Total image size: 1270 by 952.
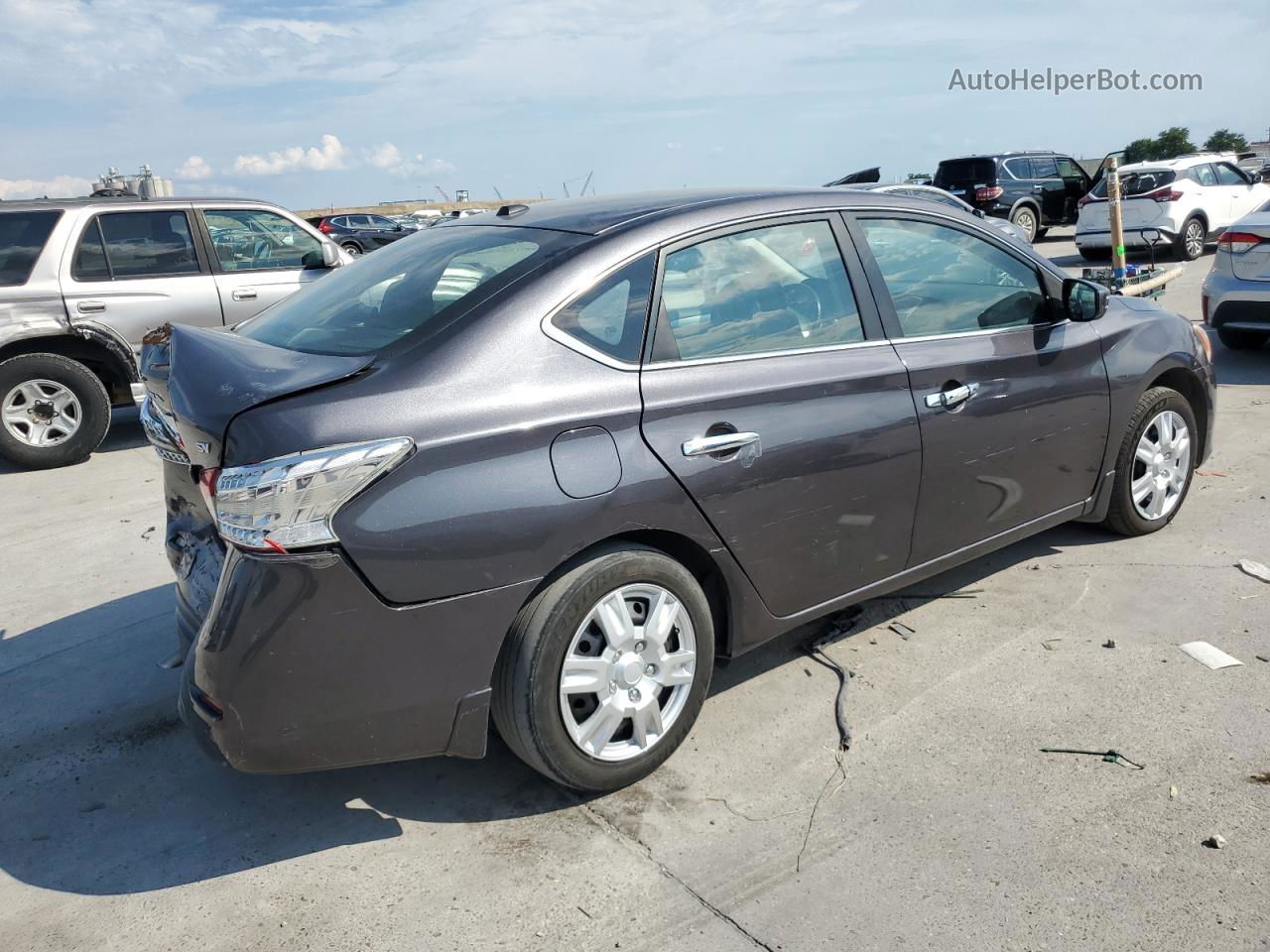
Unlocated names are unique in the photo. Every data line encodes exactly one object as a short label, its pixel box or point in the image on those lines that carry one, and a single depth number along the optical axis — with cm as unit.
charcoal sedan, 264
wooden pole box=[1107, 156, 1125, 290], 953
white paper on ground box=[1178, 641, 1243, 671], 374
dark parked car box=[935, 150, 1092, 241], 2092
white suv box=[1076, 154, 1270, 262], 1661
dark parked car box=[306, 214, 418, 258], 2938
